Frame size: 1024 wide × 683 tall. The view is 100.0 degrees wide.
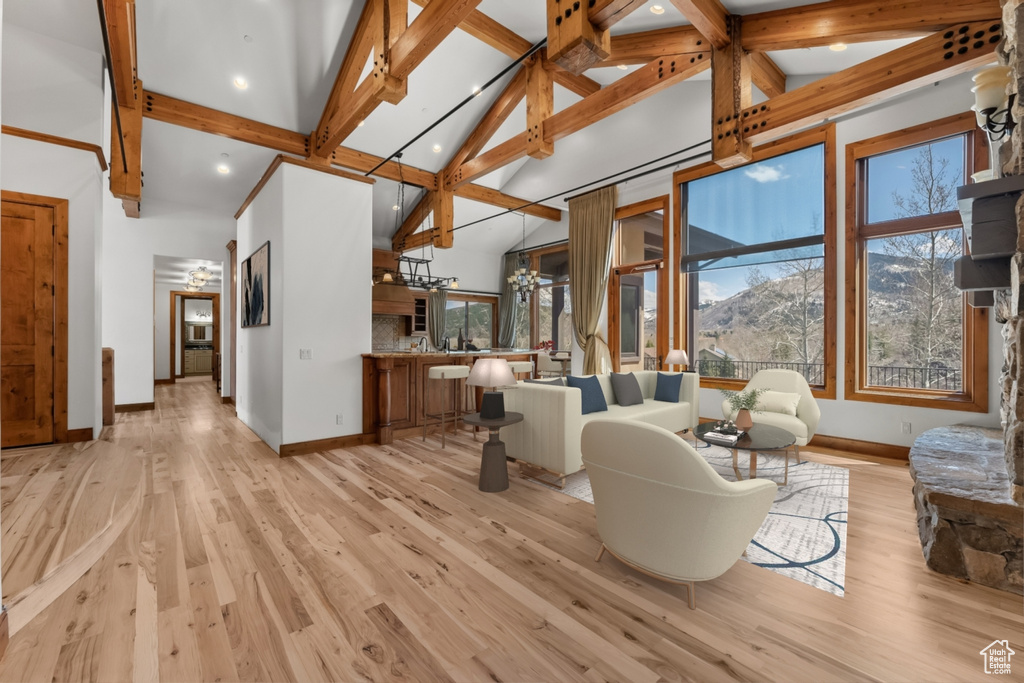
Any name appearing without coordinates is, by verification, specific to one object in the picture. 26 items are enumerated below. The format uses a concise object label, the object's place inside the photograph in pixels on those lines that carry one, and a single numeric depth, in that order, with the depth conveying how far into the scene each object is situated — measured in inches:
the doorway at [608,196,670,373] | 277.3
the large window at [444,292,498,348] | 426.9
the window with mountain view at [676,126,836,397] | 209.2
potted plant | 142.2
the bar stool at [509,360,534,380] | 256.2
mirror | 516.1
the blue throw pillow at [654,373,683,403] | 209.2
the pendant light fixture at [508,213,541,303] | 316.8
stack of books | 134.3
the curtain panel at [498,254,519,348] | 434.0
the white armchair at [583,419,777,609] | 76.0
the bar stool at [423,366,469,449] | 209.0
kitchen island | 208.7
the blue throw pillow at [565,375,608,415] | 175.8
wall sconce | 105.0
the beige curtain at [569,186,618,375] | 301.6
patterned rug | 95.3
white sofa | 145.7
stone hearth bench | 87.6
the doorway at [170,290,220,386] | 449.4
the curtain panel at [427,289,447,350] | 410.3
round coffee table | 129.1
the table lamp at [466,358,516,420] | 141.5
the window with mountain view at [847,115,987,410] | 172.4
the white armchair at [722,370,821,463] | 169.0
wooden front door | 179.5
